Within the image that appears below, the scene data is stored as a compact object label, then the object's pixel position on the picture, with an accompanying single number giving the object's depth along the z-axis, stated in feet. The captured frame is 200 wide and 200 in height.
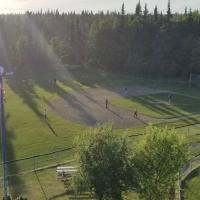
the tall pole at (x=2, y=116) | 81.56
